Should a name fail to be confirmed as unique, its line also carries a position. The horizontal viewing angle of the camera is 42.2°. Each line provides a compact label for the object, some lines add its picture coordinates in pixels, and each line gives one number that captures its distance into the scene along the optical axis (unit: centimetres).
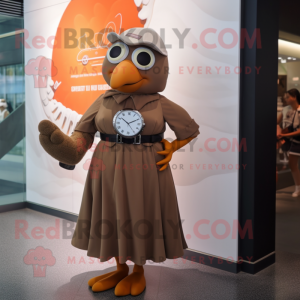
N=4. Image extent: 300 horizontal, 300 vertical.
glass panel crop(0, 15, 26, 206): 437
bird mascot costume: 236
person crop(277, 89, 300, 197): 536
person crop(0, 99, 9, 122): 441
